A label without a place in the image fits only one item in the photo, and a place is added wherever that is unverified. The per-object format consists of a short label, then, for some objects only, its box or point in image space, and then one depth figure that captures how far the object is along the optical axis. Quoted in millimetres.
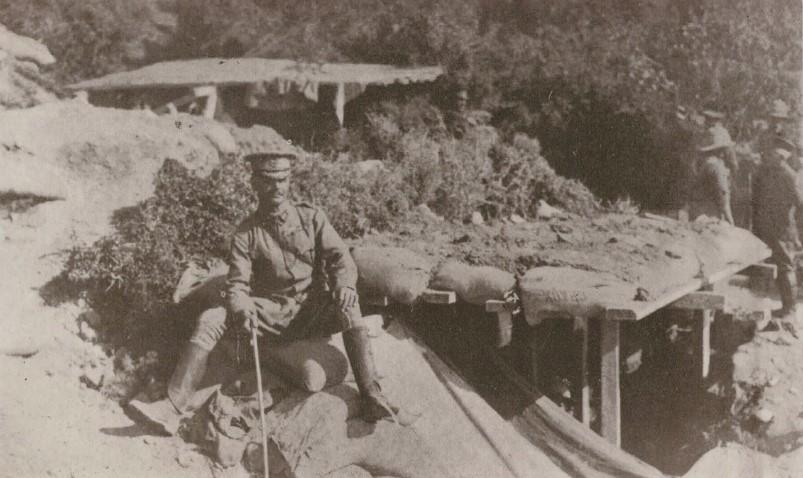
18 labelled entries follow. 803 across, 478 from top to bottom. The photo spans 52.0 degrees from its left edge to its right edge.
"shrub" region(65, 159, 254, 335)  7246
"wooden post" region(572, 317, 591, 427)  7547
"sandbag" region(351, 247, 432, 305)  6832
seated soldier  5871
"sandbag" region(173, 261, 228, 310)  6867
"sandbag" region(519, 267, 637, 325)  6441
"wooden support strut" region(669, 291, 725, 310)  6996
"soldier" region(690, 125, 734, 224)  11156
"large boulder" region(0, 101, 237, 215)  8906
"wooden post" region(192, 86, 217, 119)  12258
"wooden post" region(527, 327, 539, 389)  7691
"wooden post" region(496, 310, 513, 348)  7091
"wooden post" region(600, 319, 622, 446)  6902
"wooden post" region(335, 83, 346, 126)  12532
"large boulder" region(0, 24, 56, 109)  11062
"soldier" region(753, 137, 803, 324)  9656
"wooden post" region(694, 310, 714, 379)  8773
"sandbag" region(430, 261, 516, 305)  6852
